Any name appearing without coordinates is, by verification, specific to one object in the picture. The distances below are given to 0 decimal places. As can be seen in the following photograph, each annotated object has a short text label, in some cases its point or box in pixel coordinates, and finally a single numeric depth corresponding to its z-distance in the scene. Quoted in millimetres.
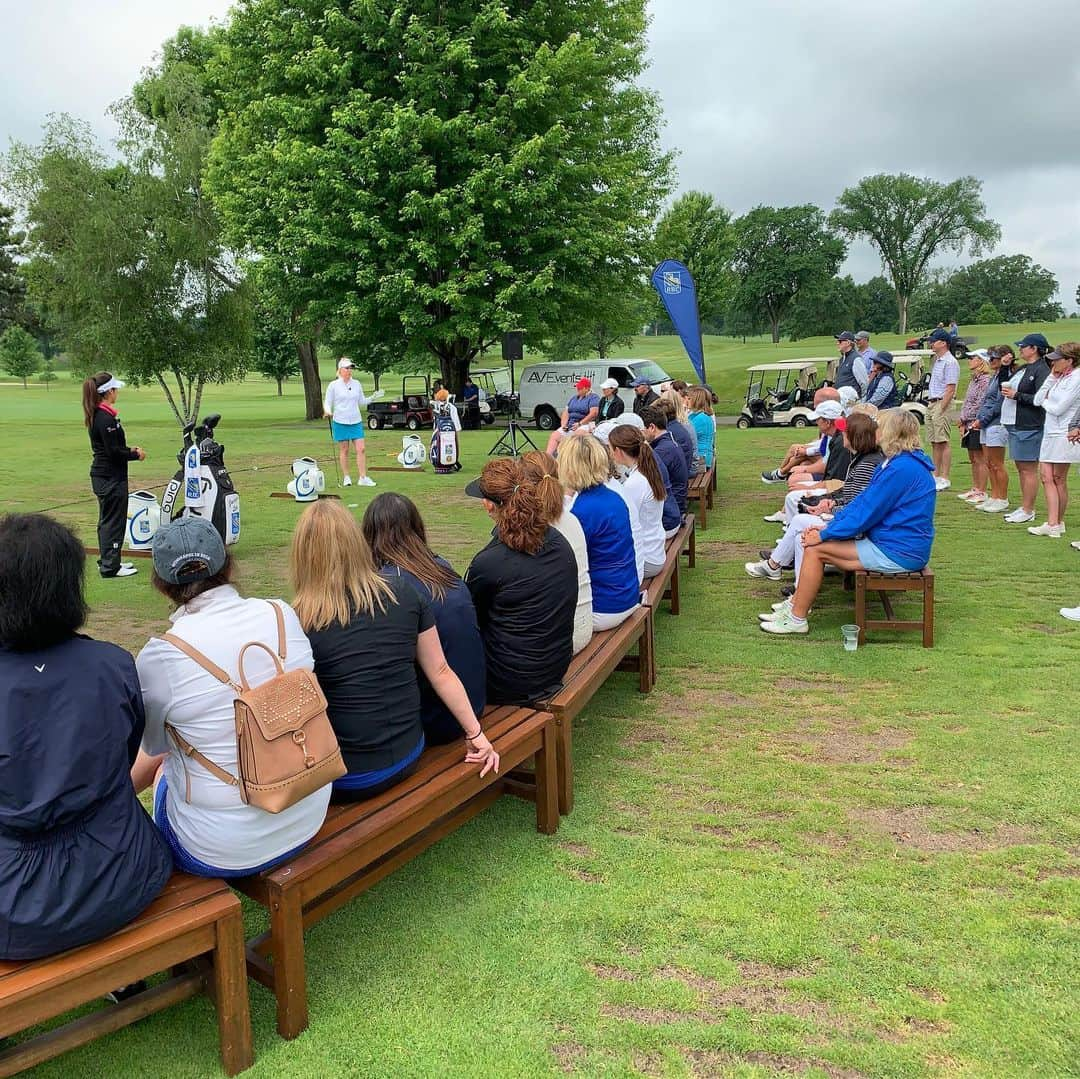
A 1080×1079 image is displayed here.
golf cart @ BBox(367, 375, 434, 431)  27875
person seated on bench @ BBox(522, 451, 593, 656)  3607
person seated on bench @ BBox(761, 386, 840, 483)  8297
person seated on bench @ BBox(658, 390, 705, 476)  8578
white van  25031
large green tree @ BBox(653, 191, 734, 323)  45031
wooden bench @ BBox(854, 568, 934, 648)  5504
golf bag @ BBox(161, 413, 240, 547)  7871
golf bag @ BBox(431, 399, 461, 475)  14453
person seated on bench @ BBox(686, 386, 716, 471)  9836
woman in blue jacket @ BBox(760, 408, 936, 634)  5359
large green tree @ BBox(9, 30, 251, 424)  21797
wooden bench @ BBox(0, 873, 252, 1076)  1949
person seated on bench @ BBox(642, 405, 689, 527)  7215
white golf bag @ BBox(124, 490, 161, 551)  8398
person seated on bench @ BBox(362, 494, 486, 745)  3158
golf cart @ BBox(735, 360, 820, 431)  23766
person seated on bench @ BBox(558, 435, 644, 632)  4598
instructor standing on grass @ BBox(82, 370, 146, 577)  7375
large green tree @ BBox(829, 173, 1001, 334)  75938
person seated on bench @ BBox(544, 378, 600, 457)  13930
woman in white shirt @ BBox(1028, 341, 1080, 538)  7441
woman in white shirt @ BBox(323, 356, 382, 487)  12203
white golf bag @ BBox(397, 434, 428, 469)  15422
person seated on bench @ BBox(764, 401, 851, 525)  7184
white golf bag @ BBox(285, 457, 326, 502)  11398
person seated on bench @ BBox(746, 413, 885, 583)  5973
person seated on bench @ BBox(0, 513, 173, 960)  1966
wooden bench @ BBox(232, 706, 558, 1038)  2414
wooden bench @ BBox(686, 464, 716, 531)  9164
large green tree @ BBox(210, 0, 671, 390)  19422
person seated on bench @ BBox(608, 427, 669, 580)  5645
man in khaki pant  10336
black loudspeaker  15742
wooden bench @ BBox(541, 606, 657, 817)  3627
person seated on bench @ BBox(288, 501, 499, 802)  2705
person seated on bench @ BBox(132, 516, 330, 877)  2273
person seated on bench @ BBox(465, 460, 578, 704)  3559
